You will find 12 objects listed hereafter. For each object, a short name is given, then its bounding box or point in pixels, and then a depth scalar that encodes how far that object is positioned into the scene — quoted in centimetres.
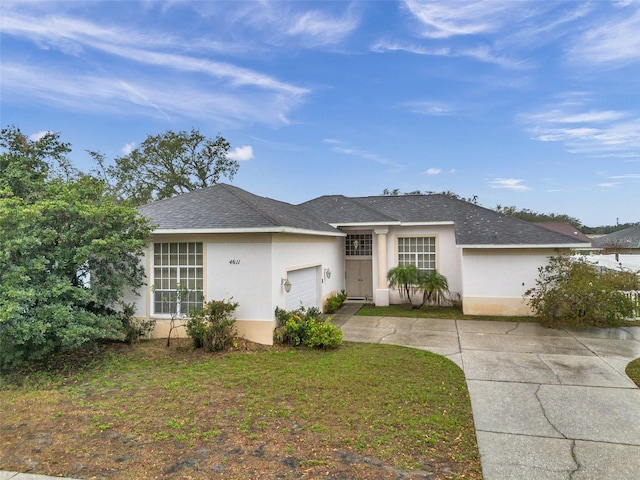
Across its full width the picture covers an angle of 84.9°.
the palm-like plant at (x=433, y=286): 1402
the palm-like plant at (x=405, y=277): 1438
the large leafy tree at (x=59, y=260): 631
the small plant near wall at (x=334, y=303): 1358
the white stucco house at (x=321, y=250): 888
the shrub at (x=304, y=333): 866
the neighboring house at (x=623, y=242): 3168
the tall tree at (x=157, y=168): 3088
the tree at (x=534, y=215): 4714
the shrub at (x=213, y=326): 828
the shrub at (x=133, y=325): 885
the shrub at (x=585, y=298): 1062
